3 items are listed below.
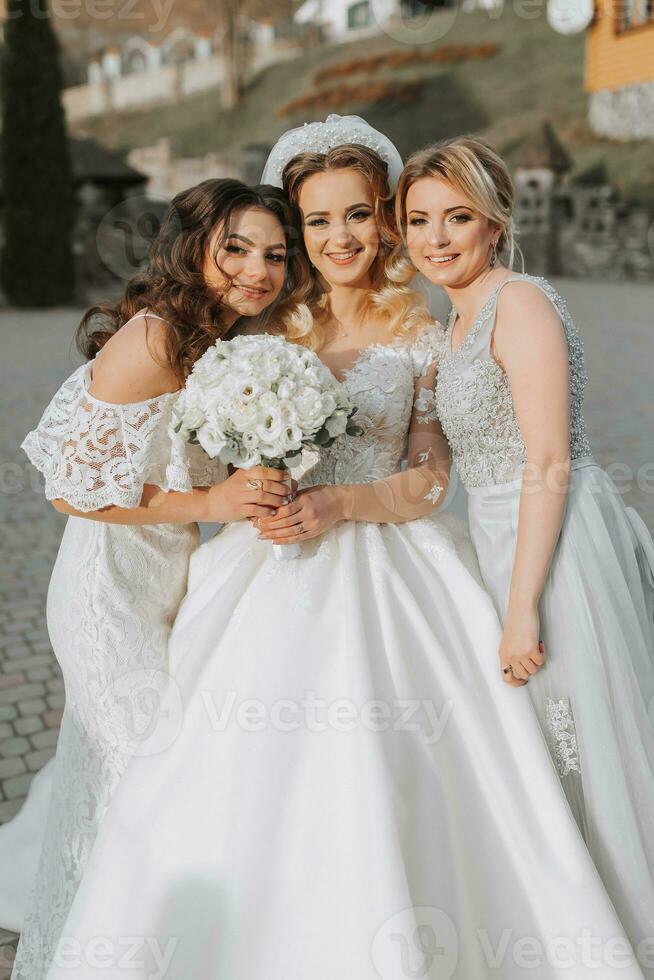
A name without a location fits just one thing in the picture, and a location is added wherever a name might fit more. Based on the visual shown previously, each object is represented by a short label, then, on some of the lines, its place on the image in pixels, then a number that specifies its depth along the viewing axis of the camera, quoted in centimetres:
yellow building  2581
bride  224
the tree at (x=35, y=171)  1986
